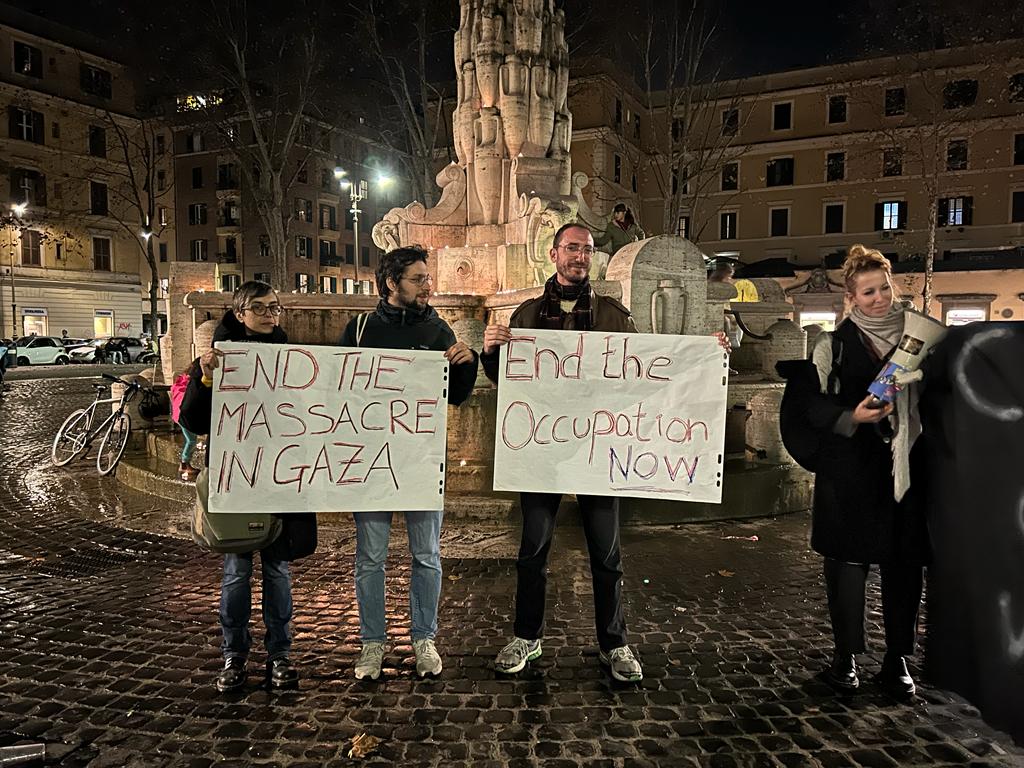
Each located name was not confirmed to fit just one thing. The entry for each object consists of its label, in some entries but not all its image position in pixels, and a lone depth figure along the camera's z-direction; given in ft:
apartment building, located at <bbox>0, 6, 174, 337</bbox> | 143.54
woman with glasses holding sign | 11.21
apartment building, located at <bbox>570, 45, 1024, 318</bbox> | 121.80
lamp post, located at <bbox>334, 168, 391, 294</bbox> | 85.76
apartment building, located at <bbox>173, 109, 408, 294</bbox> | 182.80
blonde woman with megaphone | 10.71
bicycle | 29.86
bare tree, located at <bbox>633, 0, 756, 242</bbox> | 75.20
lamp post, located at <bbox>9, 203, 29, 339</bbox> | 127.54
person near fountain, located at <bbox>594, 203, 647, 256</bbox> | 34.47
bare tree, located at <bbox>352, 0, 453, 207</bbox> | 79.97
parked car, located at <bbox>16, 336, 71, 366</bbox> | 113.60
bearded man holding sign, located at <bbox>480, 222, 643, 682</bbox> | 11.47
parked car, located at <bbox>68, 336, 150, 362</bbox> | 123.44
